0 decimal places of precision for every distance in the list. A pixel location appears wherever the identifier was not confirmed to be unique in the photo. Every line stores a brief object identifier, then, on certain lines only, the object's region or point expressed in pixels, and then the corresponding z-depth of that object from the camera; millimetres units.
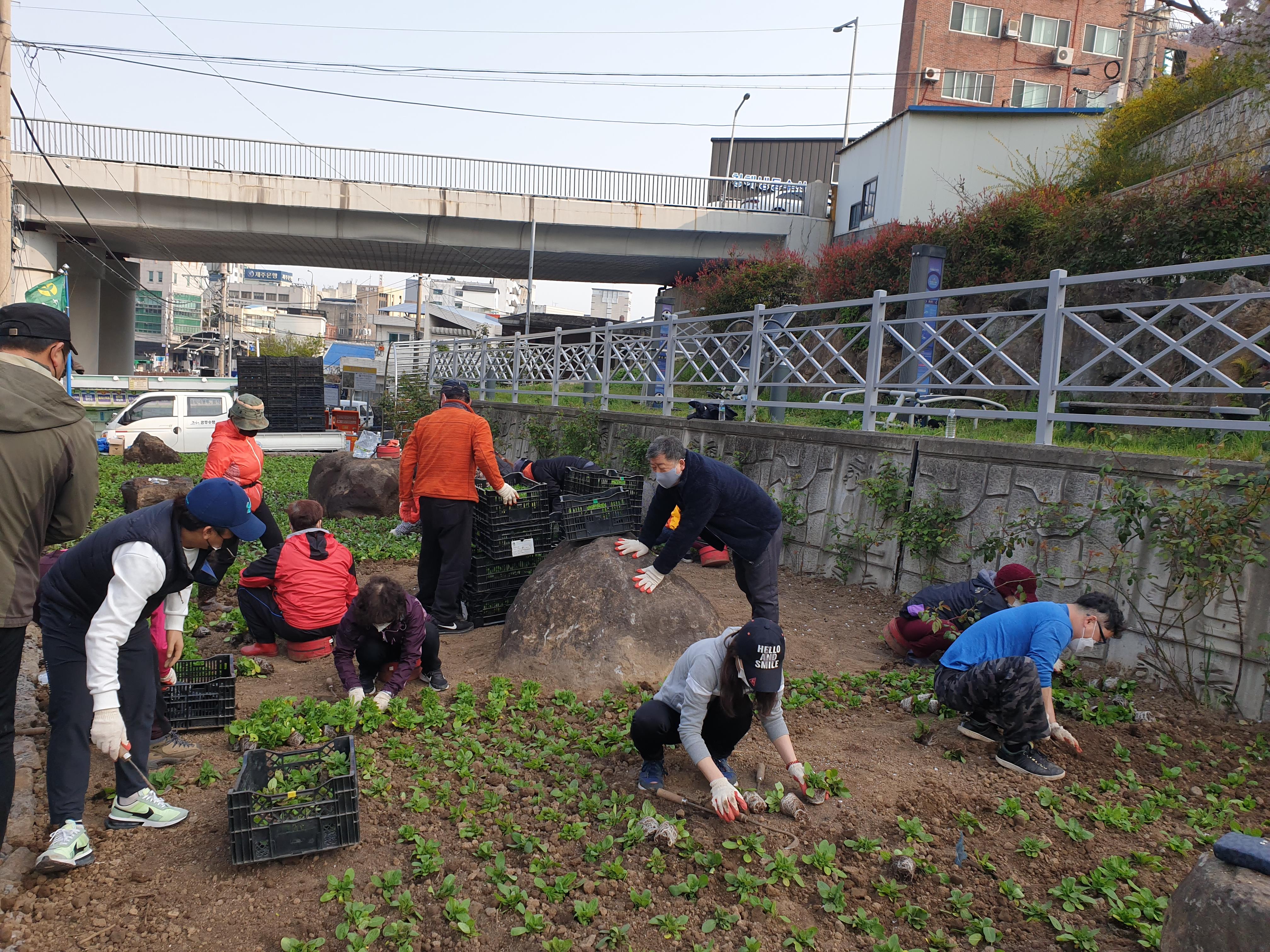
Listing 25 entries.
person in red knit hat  5176
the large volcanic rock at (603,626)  5129
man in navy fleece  4844
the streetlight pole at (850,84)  30359
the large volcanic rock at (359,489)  11125
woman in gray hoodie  3320
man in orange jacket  6266
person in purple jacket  4586
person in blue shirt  3990
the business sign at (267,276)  121250
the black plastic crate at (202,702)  4410
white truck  17484
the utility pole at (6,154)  10375
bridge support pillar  26688
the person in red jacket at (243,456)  6703
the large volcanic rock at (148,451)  16156
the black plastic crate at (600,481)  6492
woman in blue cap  3119
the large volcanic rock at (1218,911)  2264
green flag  12570
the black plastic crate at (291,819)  3100
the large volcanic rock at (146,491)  9719
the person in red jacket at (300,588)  5727
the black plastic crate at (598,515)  5828
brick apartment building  31781
